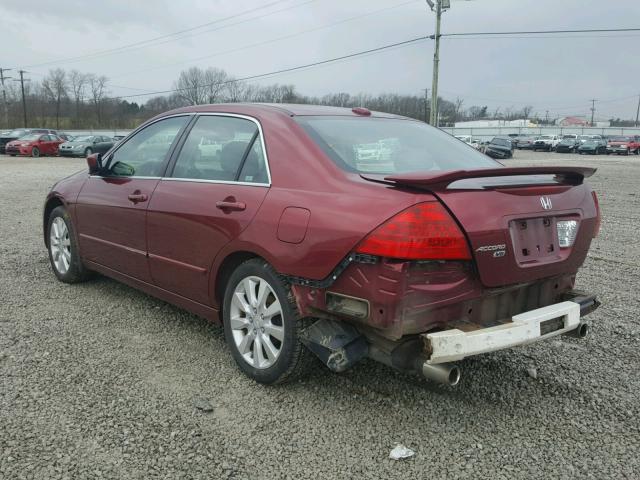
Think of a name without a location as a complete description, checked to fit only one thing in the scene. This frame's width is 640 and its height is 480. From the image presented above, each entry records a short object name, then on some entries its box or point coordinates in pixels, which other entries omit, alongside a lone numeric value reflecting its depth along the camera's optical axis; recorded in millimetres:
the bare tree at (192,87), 61291
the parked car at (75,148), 31016
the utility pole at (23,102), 65838
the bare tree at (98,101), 78062
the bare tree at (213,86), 61772
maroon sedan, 2584
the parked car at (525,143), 58081
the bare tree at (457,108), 95975
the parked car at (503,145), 38375
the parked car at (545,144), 55781
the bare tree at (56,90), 76500
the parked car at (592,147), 47531
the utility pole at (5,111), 70388
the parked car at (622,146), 49531
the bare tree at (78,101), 77312
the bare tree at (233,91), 61003
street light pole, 29438
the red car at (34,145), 30298
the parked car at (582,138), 49547
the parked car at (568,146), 49638
